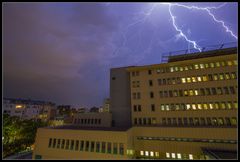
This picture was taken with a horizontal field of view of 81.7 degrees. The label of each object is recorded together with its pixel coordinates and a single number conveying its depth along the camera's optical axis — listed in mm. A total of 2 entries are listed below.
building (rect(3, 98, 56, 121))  59688
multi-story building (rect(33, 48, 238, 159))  20125
